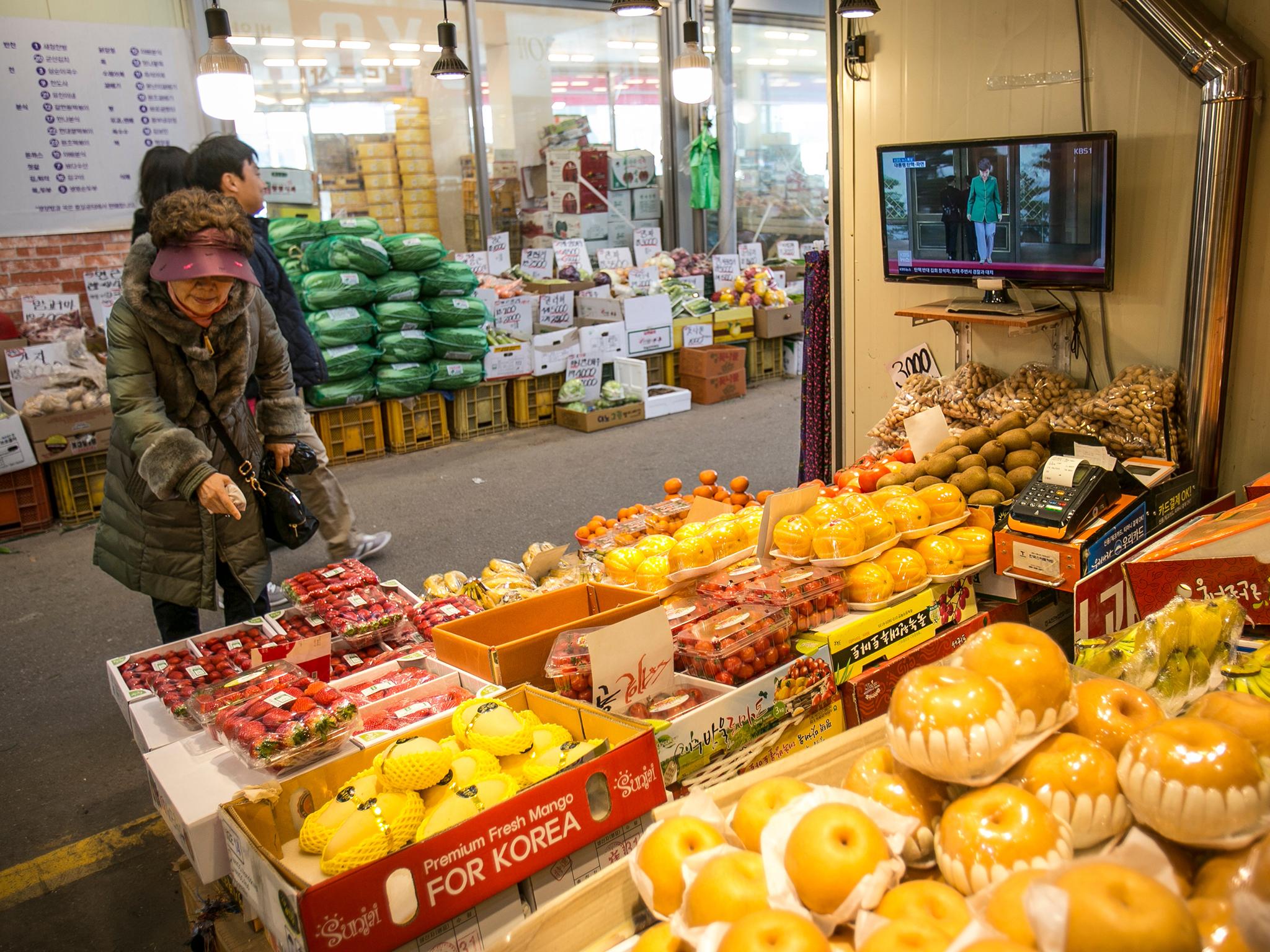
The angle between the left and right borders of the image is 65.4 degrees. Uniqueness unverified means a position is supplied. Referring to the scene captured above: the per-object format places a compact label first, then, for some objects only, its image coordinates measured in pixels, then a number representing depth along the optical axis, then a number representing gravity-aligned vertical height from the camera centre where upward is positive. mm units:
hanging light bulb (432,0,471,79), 6195 +1215
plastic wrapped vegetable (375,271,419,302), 7008 -229
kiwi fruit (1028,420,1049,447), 3230 -695
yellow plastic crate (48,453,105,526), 5949 -1258
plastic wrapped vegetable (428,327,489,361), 7184 -660
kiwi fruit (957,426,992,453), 3289 -715
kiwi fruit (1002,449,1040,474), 3141 -757
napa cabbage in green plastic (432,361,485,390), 7262 -896
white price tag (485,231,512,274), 9102 -38
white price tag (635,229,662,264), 10180 -58
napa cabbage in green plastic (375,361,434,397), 7016 -870
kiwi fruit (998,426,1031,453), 3215 -710
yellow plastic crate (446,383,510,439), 7586 -1235
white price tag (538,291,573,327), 8414 -548
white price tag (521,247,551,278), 8922 -159
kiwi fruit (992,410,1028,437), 3316 -677
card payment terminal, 2707 -784
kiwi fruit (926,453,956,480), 3139 -761
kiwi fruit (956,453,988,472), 3141 -753
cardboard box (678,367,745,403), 8492 -1289
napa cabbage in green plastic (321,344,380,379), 6688 -689
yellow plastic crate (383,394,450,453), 7234 -1233
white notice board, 6637 +1070
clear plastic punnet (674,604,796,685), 2281 -936
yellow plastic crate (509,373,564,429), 7887 -1215
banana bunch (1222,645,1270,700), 1876 -885
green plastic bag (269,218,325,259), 6984 +175
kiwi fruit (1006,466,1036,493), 3062 -788
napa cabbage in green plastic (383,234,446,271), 7090 +7
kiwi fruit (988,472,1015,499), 3049 -807
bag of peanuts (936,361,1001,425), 3791 -650
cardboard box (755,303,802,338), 9031 -815
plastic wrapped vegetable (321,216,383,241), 6930 +199
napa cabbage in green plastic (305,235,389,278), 6816 +18
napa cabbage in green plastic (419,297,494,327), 7172 -436
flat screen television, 3377 +23
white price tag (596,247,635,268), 9703 -166
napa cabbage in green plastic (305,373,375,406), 6730 -907
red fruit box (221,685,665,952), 1456 -949
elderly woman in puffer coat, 2846 -451
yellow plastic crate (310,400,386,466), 6949 -1220
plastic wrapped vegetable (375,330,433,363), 6965 -636
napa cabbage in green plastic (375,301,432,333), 6988 -431
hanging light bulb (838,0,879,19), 3840 +824
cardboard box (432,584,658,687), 2287 -933
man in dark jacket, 4301 -514
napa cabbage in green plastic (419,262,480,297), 7199 -216
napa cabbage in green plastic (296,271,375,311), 6711 -214
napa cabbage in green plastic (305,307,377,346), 6684 -456
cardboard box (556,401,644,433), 7742 -1366
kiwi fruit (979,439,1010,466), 3182 -737
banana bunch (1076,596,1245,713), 1901 -858
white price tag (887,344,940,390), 4223 -603
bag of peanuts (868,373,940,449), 3967 -721
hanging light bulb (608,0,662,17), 4648 +1078
